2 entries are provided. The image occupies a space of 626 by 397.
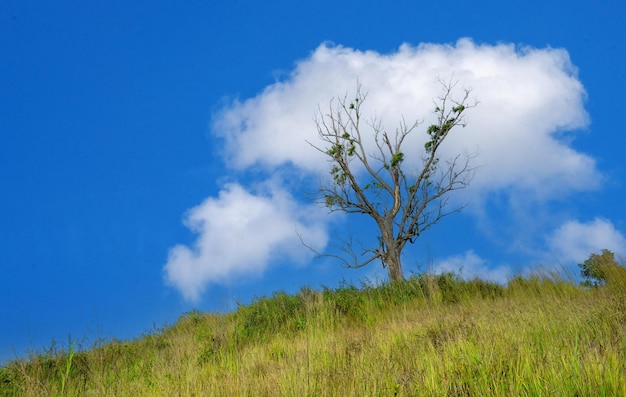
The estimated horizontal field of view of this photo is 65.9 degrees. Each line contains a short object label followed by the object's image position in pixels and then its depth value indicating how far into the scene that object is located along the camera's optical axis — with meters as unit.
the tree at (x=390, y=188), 21.52
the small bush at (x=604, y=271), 10.91
